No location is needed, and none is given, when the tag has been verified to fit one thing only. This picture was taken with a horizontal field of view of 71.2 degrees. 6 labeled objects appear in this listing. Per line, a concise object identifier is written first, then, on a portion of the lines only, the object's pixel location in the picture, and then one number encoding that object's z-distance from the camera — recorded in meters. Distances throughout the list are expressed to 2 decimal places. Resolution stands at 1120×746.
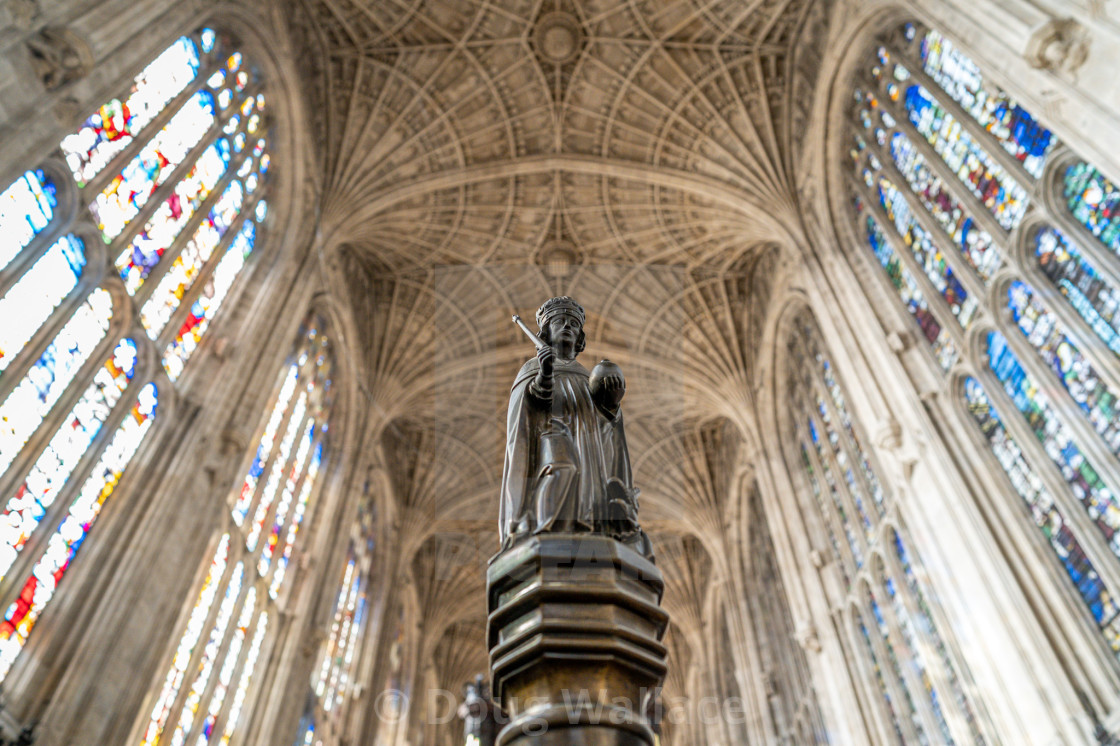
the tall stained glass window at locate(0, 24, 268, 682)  6.86
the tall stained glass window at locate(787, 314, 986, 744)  9.59
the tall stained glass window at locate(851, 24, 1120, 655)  7.31
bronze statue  3.52
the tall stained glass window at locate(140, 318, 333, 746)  9.41
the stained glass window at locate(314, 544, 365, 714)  15.08
